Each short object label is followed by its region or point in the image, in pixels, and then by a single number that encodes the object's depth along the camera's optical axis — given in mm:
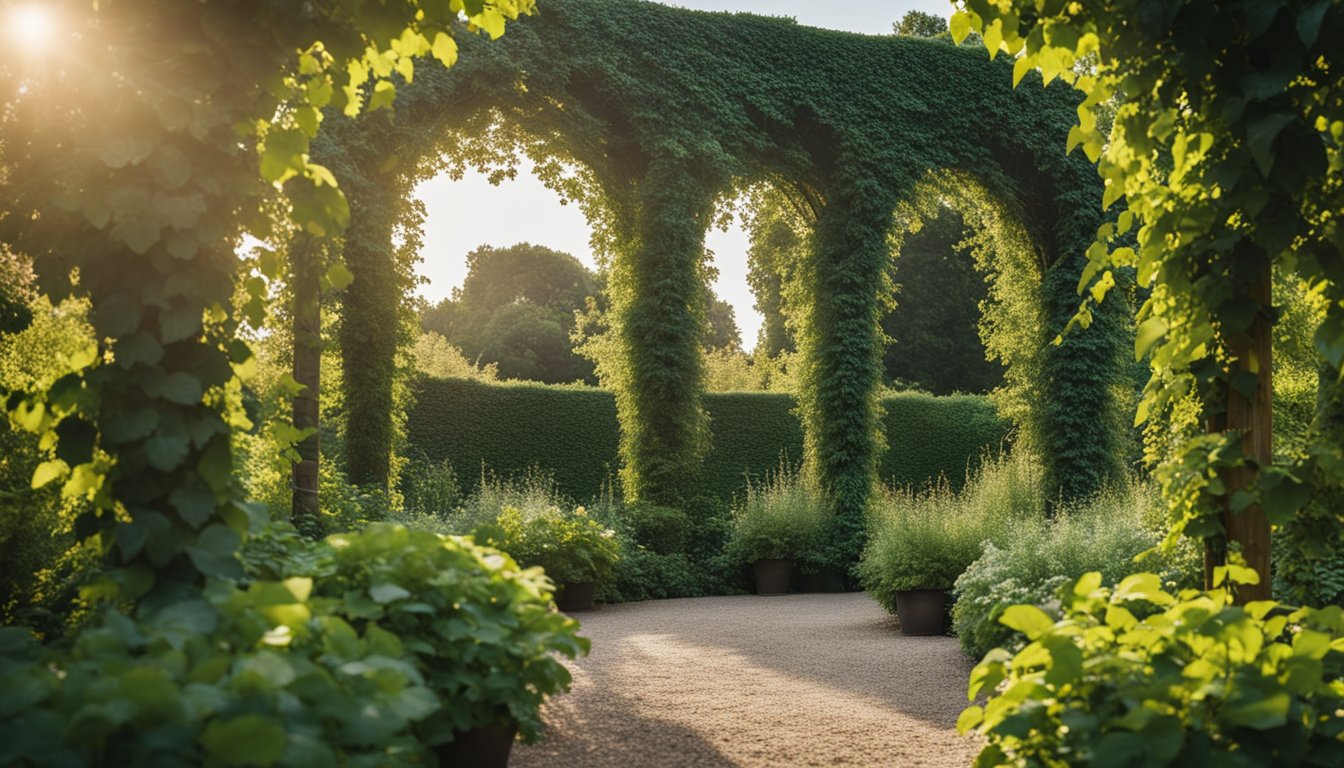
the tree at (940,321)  22922
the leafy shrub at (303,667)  1168
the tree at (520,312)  25078
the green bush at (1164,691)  1471
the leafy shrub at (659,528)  8984
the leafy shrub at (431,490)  9750
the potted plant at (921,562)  5961
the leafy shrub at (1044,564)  4156
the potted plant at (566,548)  7223
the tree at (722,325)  29391
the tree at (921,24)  21828
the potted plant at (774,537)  9086
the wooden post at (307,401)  5562
